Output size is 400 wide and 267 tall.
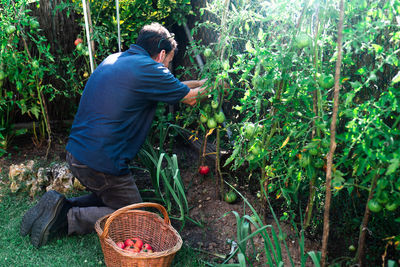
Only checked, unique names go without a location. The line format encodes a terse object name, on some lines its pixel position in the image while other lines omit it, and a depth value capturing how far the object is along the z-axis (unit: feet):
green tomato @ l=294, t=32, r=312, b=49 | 6.33
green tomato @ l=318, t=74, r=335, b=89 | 6.25
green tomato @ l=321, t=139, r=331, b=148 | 6.52
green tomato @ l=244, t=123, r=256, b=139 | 7.50
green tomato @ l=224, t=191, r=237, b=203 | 10.15
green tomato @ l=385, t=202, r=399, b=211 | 5.93
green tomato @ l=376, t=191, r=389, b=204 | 5.99
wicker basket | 7.50
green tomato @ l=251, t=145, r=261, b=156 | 7.69
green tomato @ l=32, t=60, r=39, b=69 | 11.12
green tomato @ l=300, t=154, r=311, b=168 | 6.84
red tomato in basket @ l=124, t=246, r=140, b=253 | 7.98
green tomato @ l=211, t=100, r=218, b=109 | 8.71
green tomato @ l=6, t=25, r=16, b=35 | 10.39
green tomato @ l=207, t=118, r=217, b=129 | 8.97
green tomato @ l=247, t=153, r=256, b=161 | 7.98
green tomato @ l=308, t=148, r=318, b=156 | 6.66
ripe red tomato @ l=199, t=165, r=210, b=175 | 10.74
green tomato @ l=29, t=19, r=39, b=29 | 10.85
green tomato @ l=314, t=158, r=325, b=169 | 6.88
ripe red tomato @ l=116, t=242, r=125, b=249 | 8.16
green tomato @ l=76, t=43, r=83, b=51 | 11.21
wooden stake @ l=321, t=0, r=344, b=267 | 5.74
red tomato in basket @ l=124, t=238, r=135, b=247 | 8.39
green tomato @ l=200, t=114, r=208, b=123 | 9.16
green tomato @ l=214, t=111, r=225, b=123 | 8.95
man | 8.82
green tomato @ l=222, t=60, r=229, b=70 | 7.99
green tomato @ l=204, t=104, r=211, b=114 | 9.22
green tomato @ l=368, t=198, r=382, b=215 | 6.05
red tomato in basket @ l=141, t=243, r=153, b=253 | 8.25
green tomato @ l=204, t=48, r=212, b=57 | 8.80
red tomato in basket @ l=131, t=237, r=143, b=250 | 8.39
